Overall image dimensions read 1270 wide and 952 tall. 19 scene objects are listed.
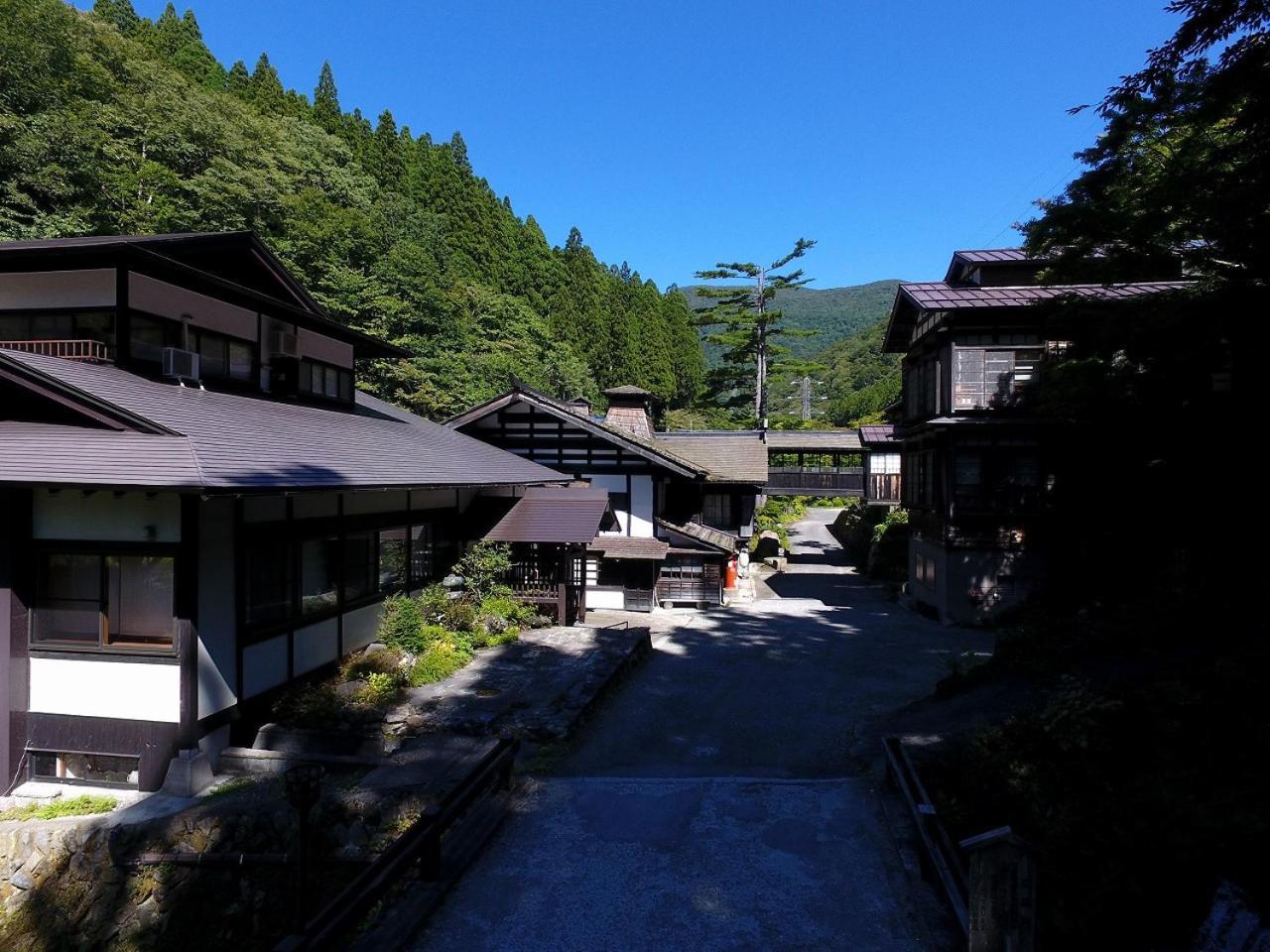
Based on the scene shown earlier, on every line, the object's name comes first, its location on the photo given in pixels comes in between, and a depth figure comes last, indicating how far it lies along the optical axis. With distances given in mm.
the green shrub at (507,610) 16172
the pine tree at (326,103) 56656
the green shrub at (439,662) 12258
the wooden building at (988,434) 19844
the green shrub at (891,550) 28594
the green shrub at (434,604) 14887
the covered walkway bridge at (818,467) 36625
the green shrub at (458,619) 15055
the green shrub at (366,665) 11625
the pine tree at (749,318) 46188
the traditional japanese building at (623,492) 21594
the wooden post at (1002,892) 4199
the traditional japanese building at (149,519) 8367
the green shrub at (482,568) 16641
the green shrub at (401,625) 13102
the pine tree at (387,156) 56688
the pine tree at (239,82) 53531
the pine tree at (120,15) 52094
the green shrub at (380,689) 10867
